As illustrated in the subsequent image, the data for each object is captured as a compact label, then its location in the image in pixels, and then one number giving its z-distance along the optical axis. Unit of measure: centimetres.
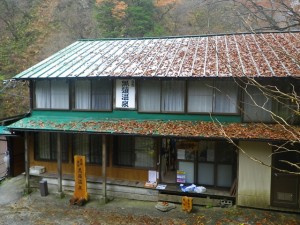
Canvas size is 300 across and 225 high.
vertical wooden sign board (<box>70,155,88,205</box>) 1282
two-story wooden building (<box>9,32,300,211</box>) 1145
